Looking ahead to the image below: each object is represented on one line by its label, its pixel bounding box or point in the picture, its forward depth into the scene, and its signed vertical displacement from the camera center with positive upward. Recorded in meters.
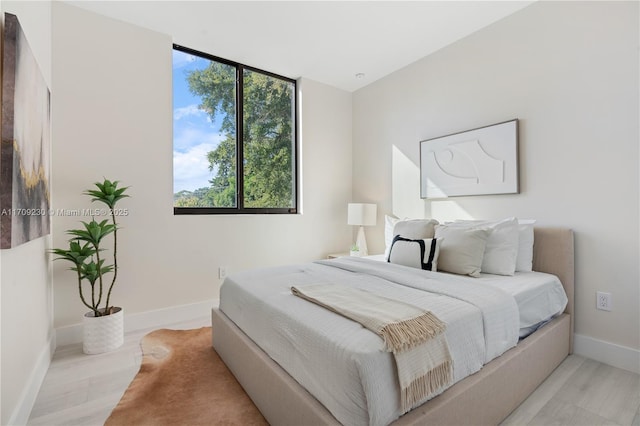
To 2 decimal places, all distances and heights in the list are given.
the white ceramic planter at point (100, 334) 2.24 -0.86
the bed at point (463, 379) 1.16 -0.75
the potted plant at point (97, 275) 2.24 -0.44
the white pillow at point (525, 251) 2.27 -0.29
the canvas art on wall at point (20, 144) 1.31 +0.35
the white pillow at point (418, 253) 2.27 -0.30
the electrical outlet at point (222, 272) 3.23 -0.59
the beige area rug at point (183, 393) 1.52 -0.99
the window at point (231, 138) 3.18 +0.87
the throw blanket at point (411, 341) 1.08 -0.47
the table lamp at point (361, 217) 3.69 -0.04
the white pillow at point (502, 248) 2.17 -0.26
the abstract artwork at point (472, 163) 2.55 +0.46
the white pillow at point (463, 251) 2.14 -0.27
